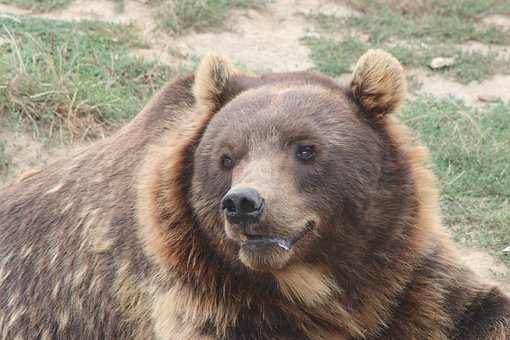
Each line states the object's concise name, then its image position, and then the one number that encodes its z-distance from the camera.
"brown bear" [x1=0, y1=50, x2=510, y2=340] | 6.53
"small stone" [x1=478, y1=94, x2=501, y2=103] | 16.92
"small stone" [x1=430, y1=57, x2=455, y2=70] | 18.14
